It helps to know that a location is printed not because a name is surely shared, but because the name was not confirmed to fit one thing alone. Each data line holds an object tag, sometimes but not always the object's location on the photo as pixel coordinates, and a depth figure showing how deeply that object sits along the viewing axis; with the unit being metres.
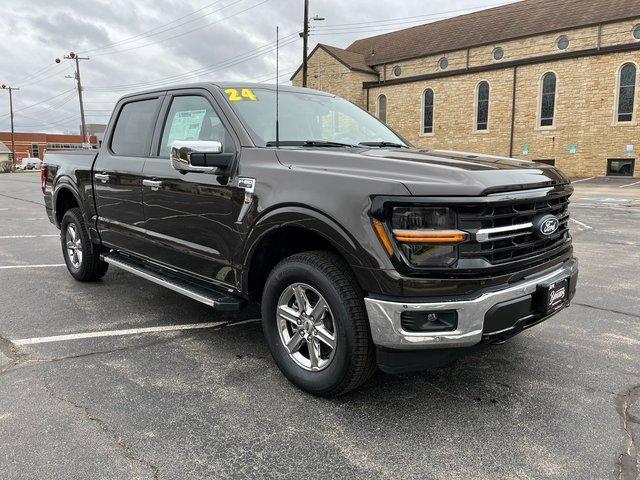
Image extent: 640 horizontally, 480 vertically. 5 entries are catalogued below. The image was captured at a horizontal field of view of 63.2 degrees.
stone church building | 34.31
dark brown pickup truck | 2.58
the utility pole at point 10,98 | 70.00
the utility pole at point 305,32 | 26.19
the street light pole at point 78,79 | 46.34
